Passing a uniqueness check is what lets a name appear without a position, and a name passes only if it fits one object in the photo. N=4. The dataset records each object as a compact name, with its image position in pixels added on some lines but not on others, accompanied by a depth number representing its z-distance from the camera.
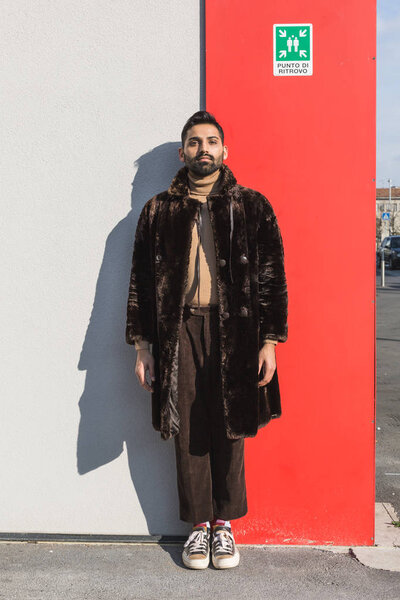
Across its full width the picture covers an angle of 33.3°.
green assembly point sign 3.20
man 3.05
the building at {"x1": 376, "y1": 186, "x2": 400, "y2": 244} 68.26
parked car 31.70
